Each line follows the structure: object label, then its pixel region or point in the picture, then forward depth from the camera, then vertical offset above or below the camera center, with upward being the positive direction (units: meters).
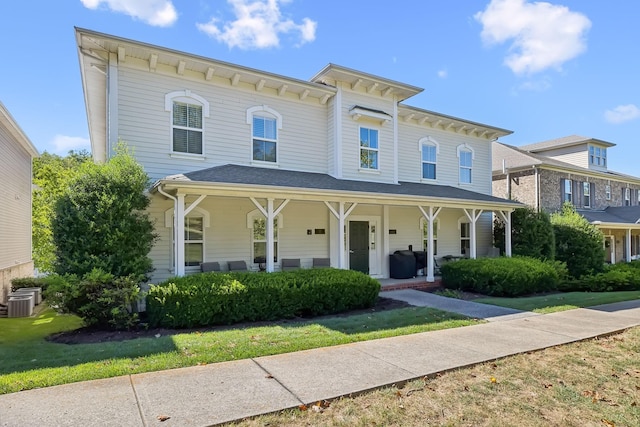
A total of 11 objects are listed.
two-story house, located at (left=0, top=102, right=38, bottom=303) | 11.11 +0.98
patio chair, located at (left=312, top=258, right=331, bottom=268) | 11.72 -1.16
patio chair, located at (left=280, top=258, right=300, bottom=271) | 11.23 -1.14
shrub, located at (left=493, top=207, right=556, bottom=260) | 14.77 -0.37
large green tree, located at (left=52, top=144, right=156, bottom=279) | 7.48 +0.09
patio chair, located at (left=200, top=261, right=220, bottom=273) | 10.02 -1.07
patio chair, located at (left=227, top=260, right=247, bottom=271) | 10.41 -1.09
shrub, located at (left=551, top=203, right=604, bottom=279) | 16.02 -0.94
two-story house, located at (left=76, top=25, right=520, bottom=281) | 9.33 +2.28
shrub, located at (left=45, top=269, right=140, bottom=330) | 6.73 -1.29
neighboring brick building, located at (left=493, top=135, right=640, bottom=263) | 19.11 +2.35
